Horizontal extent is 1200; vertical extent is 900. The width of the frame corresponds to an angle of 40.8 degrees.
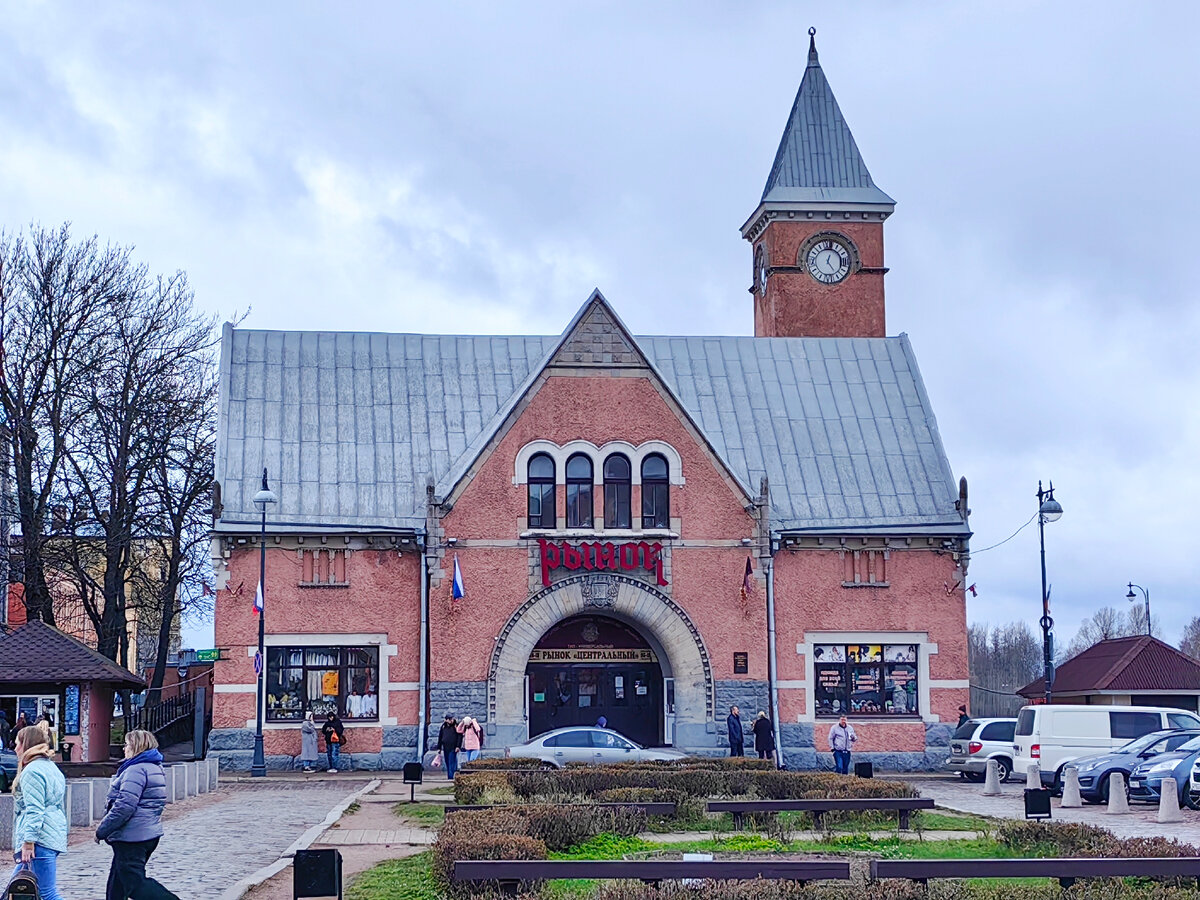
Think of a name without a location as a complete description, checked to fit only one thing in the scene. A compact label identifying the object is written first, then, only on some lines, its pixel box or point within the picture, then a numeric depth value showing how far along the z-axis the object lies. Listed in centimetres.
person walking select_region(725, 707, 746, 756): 3747
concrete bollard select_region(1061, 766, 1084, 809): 2872
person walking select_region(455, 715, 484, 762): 3609
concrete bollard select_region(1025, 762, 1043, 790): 2909
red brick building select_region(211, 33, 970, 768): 3928
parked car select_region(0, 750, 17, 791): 2747
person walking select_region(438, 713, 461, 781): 3512
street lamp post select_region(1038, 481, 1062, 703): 3828
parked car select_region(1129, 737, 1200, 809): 2870
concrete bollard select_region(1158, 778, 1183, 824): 2498
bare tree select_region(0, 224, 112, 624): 4534
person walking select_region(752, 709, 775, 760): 3728
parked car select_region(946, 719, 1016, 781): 3806
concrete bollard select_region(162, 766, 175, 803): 2911
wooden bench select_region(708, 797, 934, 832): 2106
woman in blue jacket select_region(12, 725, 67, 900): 1372
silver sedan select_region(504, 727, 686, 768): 3344
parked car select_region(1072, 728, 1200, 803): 3011
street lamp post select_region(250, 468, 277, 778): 3712
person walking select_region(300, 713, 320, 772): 3828
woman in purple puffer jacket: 1370
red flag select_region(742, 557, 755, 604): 4009
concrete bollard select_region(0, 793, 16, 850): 2127
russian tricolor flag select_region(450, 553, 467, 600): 3866
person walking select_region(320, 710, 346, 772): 3791
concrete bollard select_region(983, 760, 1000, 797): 3303
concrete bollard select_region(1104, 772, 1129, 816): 2731
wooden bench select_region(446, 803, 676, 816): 2104
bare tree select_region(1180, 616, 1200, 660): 12767
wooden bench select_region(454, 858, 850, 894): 1379
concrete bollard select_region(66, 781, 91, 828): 2427
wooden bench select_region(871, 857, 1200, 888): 1403
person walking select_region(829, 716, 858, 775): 3712
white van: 3497
